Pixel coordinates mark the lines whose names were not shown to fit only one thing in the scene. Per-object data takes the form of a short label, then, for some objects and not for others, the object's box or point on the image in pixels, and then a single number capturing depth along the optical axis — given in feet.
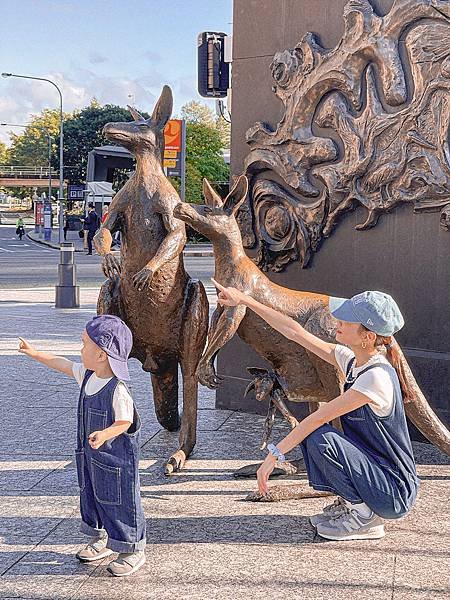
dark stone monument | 20.89
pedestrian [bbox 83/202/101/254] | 104.78
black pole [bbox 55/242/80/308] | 49.11
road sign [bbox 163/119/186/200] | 55.02
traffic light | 29.71
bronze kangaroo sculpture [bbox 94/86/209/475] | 18.65
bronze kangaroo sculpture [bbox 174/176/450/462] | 18.15
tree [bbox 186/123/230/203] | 133.69
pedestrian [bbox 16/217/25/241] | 163.32
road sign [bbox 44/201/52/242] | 153.17
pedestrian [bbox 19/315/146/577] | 13.32
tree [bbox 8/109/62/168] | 286.66
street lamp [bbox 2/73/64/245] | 133.28
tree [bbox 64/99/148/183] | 223.30
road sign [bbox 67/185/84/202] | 194.40
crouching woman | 13.80
